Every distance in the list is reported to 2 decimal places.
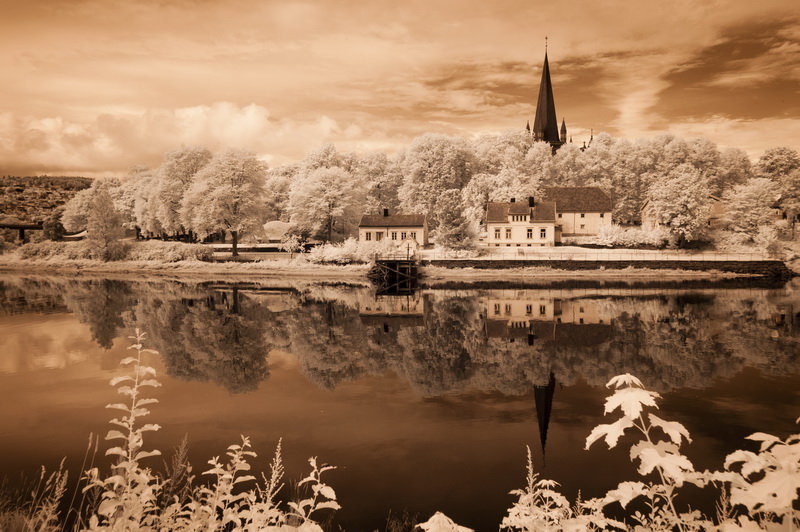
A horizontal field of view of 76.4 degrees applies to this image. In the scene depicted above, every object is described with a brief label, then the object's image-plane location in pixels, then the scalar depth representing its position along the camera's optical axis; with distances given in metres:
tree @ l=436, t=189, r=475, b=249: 53.12
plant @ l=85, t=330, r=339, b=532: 4.21
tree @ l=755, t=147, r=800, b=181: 69.12
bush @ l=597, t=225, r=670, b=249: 53.97
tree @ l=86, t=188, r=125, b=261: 56.72
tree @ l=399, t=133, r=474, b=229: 68.06
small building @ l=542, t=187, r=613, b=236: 63.44
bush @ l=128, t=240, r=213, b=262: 56.41
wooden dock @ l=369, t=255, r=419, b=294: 47.94
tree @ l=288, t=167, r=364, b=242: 59.09
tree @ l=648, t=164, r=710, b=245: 52.94
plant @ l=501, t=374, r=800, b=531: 2.71
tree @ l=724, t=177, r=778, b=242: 54.72
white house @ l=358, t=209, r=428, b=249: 60.59
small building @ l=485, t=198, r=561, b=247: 59.62
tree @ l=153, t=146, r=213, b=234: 62.97
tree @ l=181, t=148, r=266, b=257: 54.70
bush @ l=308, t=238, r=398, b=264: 52.81
